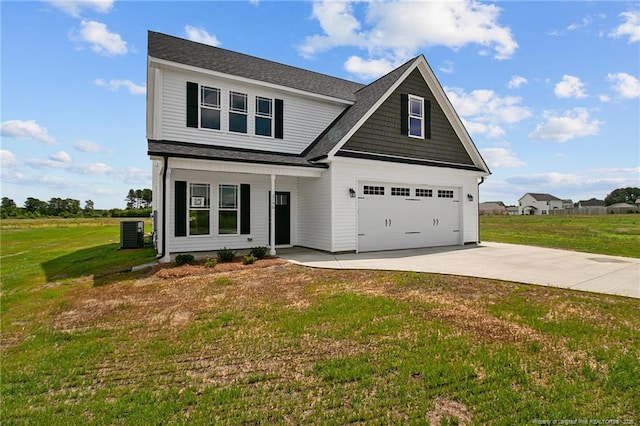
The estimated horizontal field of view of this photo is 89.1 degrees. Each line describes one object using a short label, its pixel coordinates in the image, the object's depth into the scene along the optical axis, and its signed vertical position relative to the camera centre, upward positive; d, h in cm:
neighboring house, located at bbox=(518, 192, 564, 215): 8956 +296
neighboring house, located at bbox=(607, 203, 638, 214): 6725 +77
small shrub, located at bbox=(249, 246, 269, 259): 1045 -127
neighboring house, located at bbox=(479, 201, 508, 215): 8899 +203
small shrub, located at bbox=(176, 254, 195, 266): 933 -133
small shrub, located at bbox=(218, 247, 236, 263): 988 -130
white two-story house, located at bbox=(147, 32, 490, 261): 1140 +214
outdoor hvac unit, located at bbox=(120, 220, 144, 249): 1433 -95
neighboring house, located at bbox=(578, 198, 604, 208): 10021 +365
